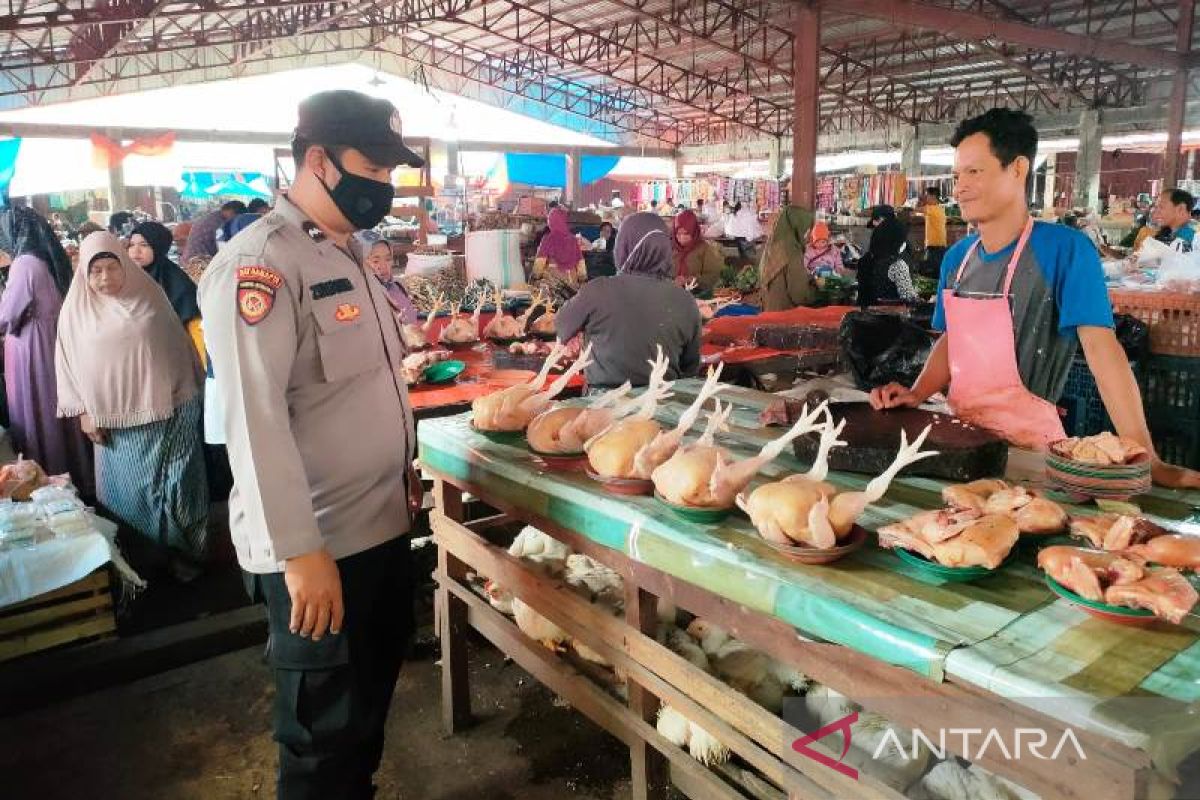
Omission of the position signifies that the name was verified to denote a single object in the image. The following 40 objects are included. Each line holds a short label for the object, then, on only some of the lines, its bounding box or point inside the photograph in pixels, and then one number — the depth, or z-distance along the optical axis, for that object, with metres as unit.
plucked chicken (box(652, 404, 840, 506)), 1.67
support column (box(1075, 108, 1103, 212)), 16.61
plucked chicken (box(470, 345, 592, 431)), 2.33
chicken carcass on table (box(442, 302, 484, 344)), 4.87
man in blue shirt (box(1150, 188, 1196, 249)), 6.50
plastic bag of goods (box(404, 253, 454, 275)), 7.04
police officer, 1.64
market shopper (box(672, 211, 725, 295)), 7.77
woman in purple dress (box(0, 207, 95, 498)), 4.44
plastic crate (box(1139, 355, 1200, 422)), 4.07
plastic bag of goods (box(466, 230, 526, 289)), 7.00
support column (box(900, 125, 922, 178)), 20.20
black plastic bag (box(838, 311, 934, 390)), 3.38
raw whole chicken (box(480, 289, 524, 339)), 4.97
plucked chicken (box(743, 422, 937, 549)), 1.47
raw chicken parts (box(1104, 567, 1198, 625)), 1.20
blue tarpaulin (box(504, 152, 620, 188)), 17.89
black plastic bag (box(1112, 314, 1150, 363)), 4.10
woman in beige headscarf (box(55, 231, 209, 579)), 3.89
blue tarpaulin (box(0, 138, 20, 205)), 10.05
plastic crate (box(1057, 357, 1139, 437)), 4.14
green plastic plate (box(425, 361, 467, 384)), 4.00
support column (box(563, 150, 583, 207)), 21.52
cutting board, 1.83
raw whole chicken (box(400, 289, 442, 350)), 4.64
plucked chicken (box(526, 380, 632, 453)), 2.13
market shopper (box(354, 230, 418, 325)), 5.34
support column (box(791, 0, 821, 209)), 9.21
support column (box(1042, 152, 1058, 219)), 16.75
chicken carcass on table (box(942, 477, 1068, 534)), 1.50
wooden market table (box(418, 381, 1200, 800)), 1.11
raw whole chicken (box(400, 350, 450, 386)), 3.90
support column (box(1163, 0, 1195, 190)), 13.59
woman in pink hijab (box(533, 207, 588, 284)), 8.83
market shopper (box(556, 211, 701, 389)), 3.52
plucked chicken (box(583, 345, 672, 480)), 1.89
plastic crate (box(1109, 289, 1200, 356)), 4.03
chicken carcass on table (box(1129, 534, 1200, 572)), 1.34
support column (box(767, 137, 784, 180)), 23.05
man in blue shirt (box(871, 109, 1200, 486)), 2.20
